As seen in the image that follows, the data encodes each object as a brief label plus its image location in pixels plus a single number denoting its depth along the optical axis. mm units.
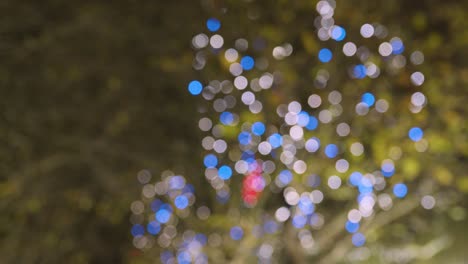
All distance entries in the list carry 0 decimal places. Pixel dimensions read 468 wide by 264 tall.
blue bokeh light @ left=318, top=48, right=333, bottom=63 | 7164
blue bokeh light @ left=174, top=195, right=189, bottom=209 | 8602
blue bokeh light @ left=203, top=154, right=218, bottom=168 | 8061
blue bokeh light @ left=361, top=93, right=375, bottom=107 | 7285
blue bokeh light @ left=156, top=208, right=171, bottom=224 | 8938
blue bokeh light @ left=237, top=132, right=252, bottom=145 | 7484
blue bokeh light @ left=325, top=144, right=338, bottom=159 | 7375
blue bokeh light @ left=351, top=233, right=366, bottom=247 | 8058
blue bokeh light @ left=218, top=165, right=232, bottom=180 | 7910
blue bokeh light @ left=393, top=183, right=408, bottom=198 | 8016
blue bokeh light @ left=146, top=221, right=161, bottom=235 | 9273
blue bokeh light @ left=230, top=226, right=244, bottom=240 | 7910
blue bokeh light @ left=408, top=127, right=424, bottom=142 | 7382
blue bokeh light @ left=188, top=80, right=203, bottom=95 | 7636
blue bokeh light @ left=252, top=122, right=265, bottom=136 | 7242
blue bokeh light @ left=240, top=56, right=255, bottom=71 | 7125
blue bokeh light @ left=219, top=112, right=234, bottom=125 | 7484
